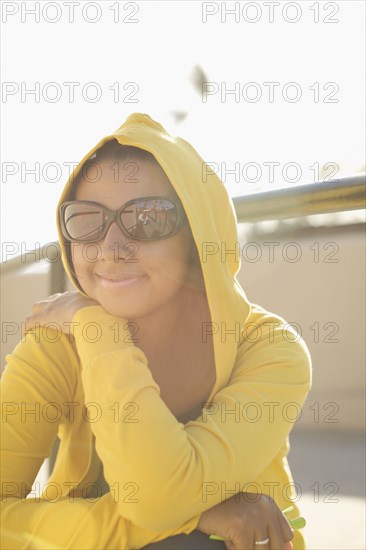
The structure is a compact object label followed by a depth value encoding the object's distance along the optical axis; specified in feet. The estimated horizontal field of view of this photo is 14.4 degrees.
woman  4.79
